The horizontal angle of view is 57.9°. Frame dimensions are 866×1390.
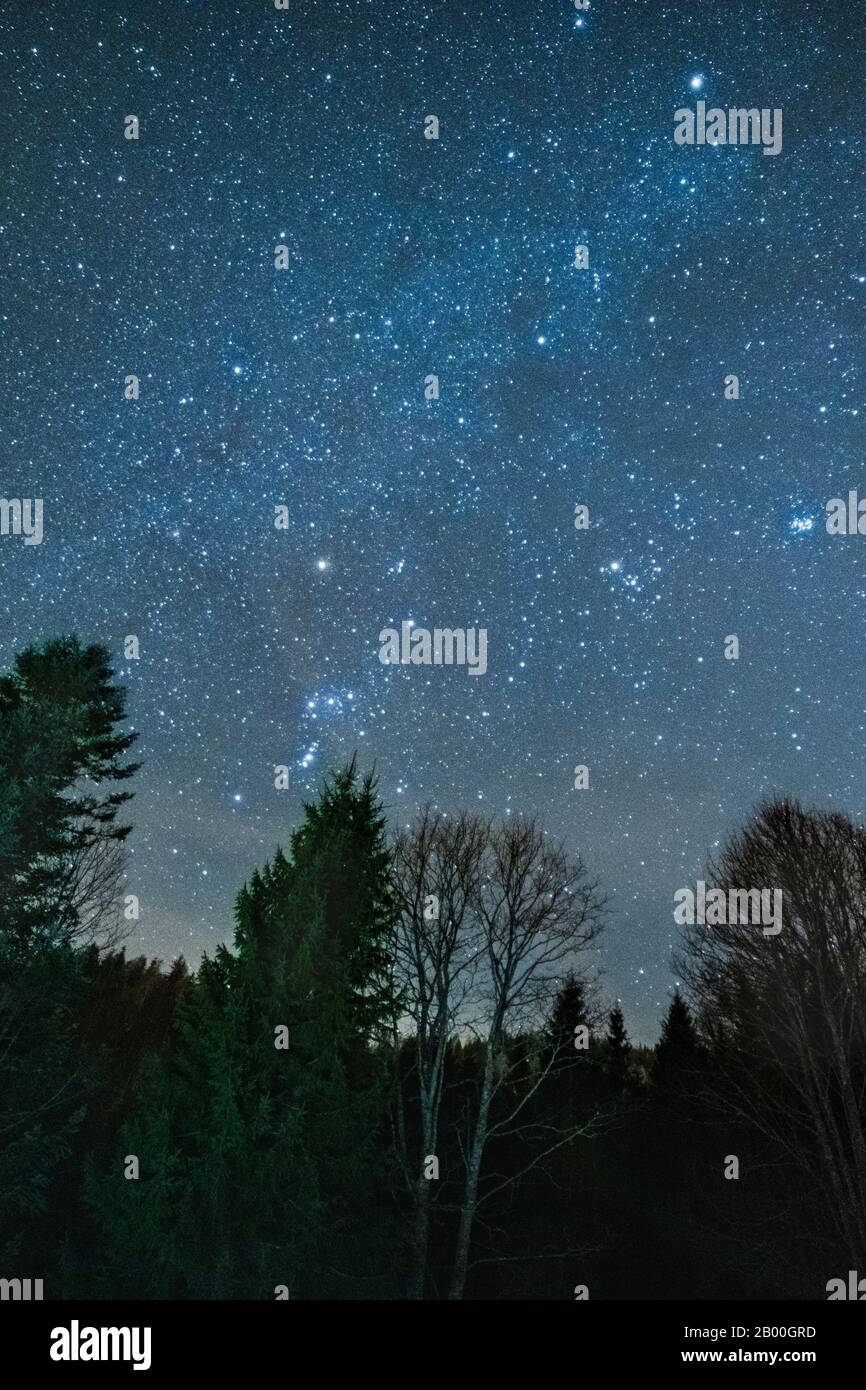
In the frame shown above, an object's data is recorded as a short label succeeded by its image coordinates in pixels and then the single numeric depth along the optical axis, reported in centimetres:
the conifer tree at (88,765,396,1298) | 1348
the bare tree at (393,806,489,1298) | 1873
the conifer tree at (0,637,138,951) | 1499
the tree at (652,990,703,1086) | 2169
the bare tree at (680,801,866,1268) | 1575
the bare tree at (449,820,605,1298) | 1811
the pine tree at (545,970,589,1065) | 1867
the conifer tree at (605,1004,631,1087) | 3044
